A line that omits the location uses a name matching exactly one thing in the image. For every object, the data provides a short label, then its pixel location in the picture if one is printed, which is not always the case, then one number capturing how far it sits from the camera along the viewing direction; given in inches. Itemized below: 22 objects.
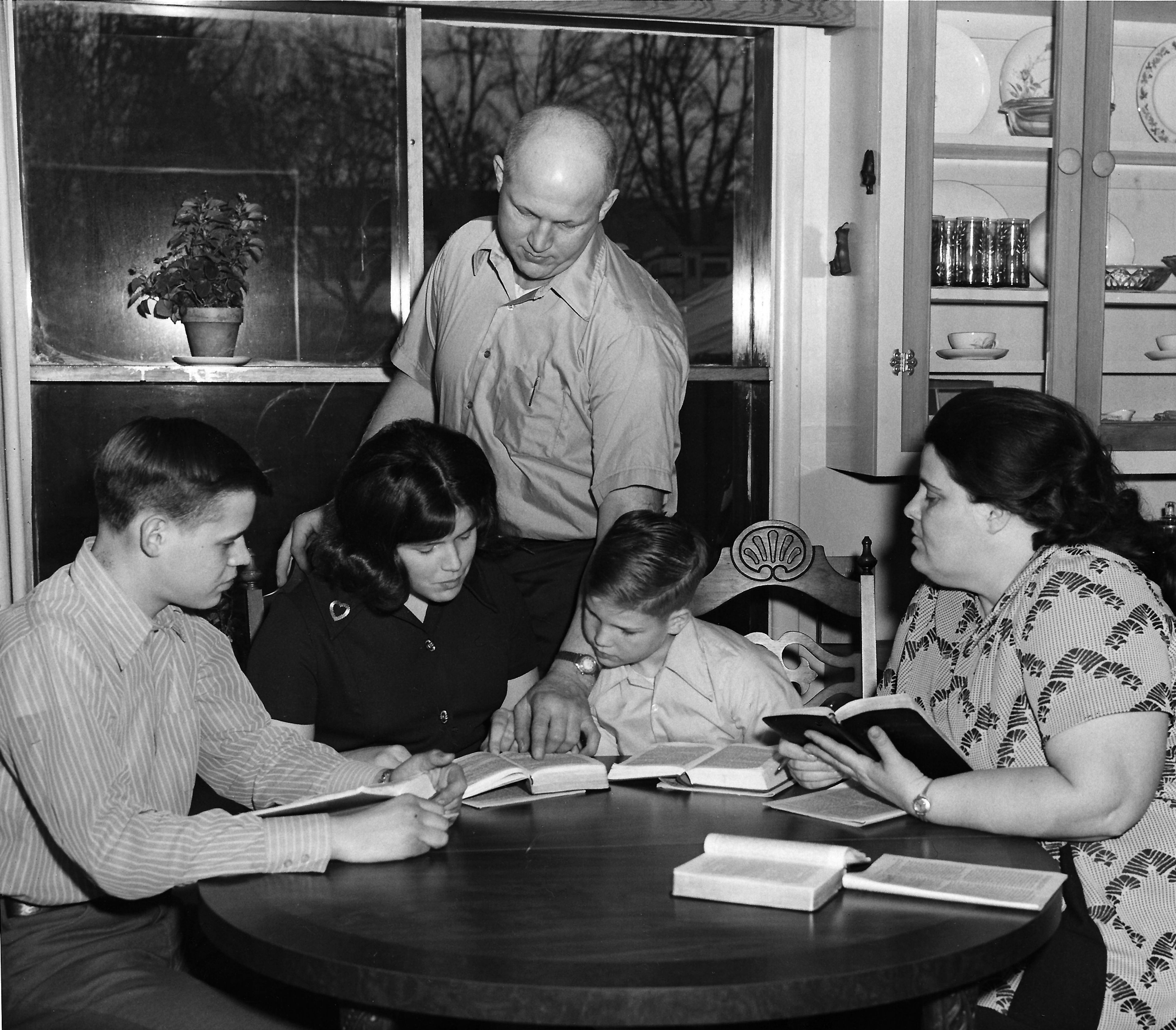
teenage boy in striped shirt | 56.1
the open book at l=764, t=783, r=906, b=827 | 62.4
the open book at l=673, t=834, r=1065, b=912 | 50.6
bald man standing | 83.7
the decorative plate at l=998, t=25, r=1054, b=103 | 123.1
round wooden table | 43.8
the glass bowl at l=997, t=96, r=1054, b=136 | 122.1
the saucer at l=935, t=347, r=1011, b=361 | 120.9
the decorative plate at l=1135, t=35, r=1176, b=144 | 126.0
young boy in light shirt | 84.4
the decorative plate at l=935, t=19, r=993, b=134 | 123.0
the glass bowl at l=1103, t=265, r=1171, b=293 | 124.8
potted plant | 116.6
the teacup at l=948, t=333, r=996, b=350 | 120.8
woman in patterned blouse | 59.5
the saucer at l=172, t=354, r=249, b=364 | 117.6
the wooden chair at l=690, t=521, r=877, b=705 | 100.1
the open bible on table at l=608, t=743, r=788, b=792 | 68.4
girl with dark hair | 77.2
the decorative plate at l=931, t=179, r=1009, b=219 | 122.9
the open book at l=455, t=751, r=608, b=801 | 66.9
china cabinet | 117.3
